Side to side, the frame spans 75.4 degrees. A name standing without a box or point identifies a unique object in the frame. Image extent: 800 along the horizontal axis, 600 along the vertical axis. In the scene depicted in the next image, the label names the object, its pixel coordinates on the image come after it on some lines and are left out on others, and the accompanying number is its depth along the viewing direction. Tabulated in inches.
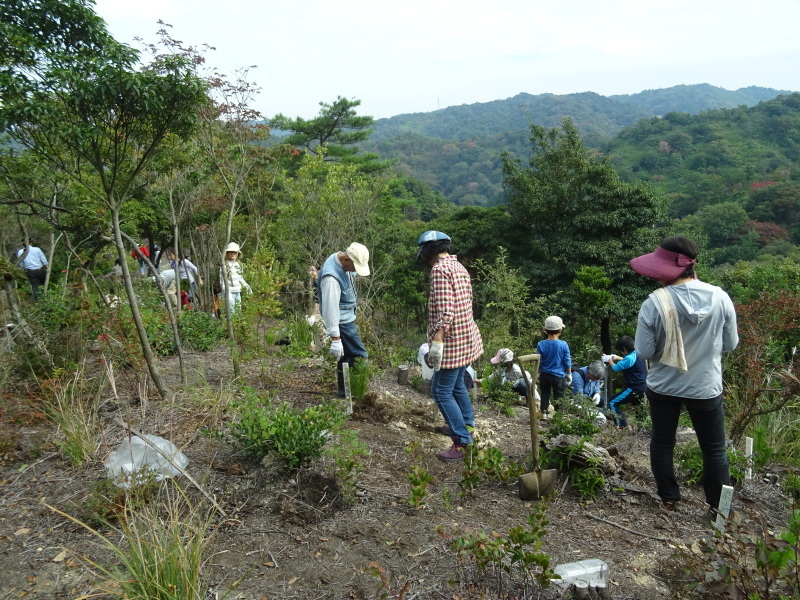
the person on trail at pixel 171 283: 310.3
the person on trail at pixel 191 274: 370.6
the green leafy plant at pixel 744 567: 76.2
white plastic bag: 114.1
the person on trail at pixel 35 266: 344.2
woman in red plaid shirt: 137.0
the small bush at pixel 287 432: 117.3
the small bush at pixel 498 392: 213.4
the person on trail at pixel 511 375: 224.2
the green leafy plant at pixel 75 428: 130.3
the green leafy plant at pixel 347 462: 113.5
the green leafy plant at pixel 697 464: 130.9
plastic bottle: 89.5
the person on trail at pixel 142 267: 459.0
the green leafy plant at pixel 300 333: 225.8
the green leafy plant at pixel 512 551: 83.4
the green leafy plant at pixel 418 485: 109.2
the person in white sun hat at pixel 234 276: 253.0
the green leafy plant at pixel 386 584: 79.4
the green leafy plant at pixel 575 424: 132.3
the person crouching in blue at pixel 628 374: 213.3
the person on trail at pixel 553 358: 210.7
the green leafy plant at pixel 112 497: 106.4
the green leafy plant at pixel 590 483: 122.1
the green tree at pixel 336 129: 1228.5
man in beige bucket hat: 164.7
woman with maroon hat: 109.7
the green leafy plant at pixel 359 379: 170.9
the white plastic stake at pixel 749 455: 133.8
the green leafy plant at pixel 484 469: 120.9
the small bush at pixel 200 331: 259.3
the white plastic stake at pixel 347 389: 162.4
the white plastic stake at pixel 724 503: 97.4
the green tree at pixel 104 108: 134.3
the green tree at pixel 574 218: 624.1
